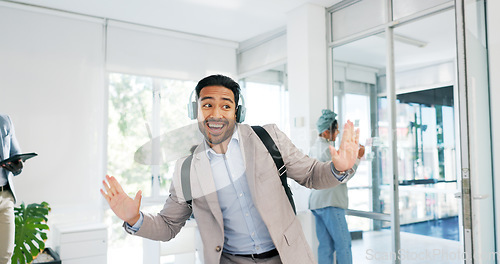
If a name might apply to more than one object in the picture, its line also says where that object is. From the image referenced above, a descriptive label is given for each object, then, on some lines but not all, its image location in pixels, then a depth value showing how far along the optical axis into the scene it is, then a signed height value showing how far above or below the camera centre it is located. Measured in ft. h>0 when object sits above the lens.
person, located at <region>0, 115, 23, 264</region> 6.94 -0.87
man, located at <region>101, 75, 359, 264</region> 3.40 -0.41
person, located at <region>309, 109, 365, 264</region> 8.48 -1.65
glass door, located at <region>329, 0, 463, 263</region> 7.72 +0.43
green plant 7.81 -1.73
